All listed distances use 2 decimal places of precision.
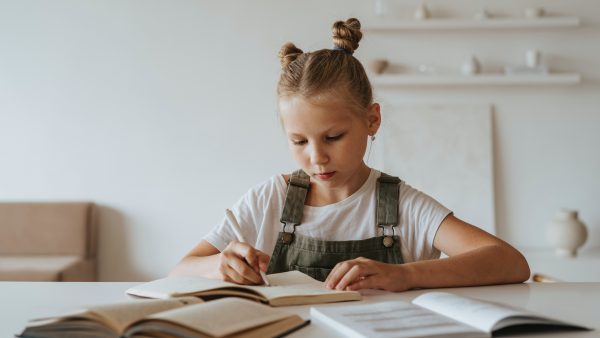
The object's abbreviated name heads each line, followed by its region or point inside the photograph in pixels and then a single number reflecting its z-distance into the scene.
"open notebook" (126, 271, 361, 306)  1.17
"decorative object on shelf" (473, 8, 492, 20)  3.91
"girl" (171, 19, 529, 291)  1.58
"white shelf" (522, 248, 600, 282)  3.69
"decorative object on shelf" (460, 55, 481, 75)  3.90
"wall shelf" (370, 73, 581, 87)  3.86
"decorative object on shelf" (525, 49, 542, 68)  3.92
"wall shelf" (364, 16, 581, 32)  3.86
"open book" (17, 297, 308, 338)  0.88
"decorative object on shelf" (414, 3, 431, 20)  3.90
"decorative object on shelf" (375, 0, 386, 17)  3.96
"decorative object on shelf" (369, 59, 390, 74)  3.90
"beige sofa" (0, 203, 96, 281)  3.99
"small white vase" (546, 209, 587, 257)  3.75
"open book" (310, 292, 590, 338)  0.95
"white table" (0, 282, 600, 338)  1.07
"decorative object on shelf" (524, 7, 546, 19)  3.89
